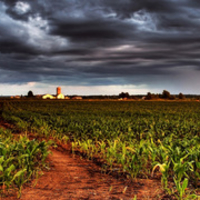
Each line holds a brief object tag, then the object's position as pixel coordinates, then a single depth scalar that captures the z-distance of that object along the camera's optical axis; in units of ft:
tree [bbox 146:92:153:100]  400.67
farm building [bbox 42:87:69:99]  481.46
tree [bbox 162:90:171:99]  430.65
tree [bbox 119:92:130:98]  492.70
